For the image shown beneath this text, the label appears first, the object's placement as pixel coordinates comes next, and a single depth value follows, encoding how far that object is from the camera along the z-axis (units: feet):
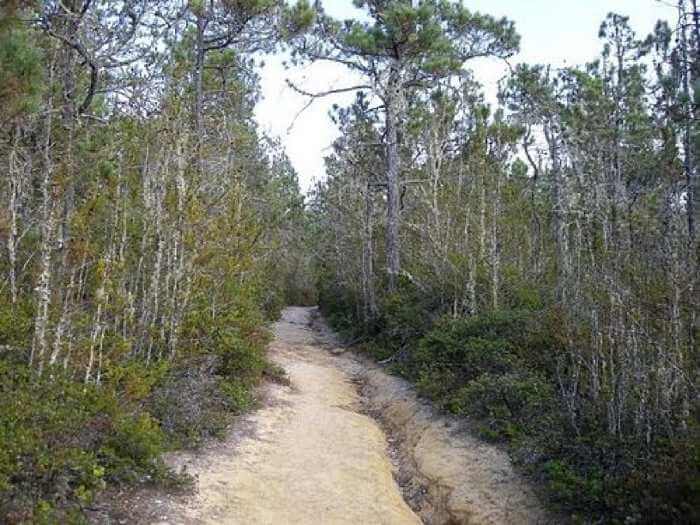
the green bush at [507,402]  21.72
